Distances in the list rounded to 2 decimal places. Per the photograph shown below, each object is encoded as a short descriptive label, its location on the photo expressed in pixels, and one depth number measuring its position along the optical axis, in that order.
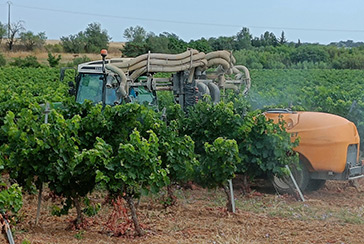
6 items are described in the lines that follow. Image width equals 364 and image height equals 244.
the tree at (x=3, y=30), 76.75
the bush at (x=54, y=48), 69.44
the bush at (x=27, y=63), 51.06
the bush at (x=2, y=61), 52.09
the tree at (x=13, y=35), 74.56
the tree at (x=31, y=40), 73.12
